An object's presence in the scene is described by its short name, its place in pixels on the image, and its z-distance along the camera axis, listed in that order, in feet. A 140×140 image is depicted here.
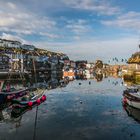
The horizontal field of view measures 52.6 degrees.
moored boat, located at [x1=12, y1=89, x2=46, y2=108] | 96.00
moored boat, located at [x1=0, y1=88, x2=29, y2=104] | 106.71
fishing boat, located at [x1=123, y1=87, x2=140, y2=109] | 93.22
